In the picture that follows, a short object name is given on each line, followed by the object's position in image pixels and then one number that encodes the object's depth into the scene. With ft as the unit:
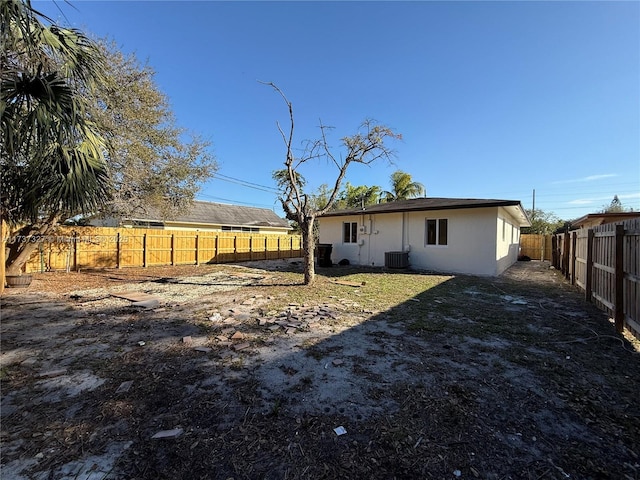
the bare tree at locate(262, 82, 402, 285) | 28.96
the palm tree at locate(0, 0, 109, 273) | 12.55
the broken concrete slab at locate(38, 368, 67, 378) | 9.99
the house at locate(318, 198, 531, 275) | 36.37
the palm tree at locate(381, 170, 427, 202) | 78.33
